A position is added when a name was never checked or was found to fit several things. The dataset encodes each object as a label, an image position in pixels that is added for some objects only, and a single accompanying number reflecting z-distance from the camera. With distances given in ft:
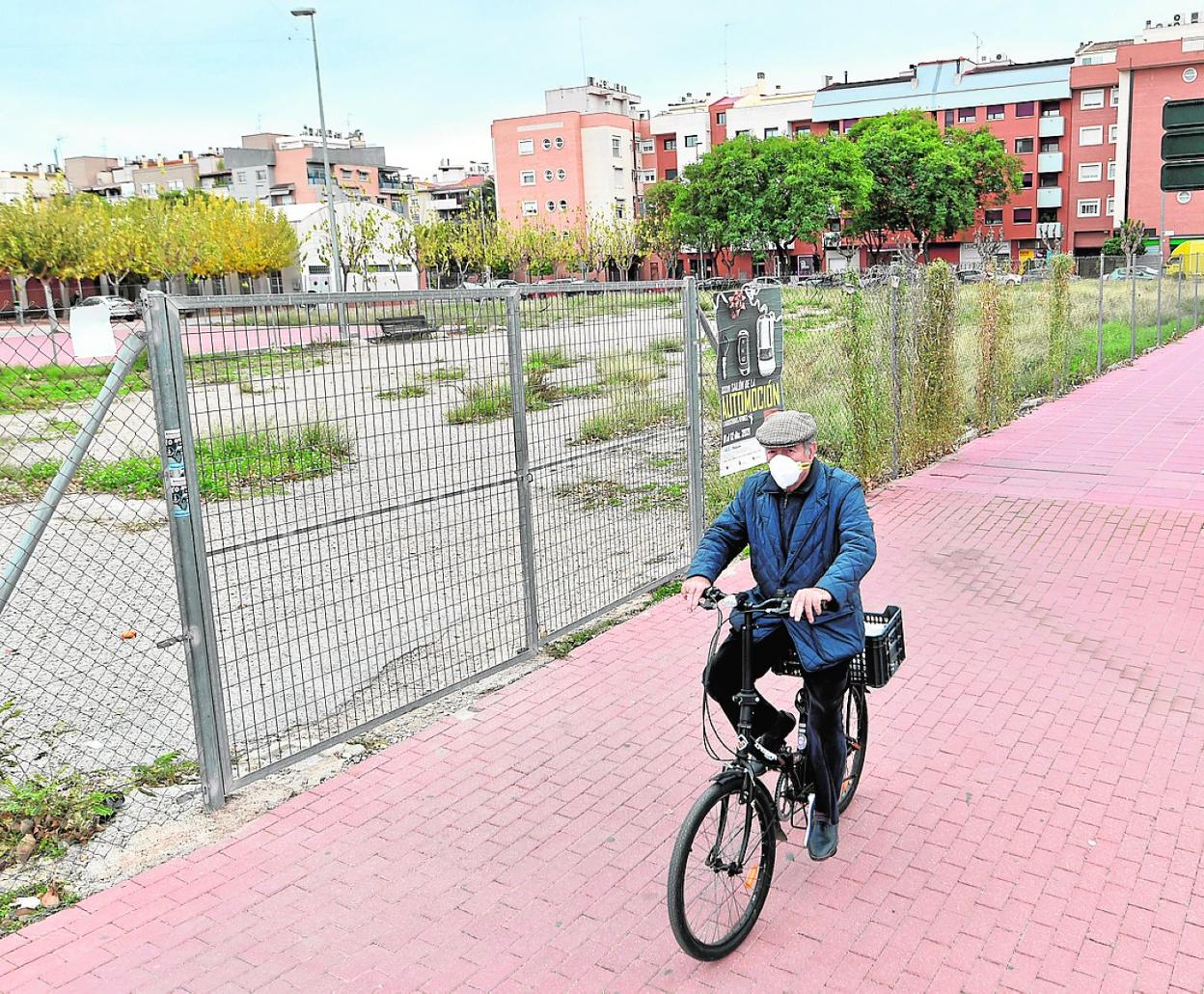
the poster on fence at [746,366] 24.99
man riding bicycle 11.91
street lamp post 119.75
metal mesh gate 14.82
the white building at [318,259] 205.67
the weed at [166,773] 16.17
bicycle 11.10
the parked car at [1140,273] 150.71
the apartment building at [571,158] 288.71
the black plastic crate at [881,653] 12.98
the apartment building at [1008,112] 253.85
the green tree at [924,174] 222.69
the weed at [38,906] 12.66
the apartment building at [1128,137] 234.58
